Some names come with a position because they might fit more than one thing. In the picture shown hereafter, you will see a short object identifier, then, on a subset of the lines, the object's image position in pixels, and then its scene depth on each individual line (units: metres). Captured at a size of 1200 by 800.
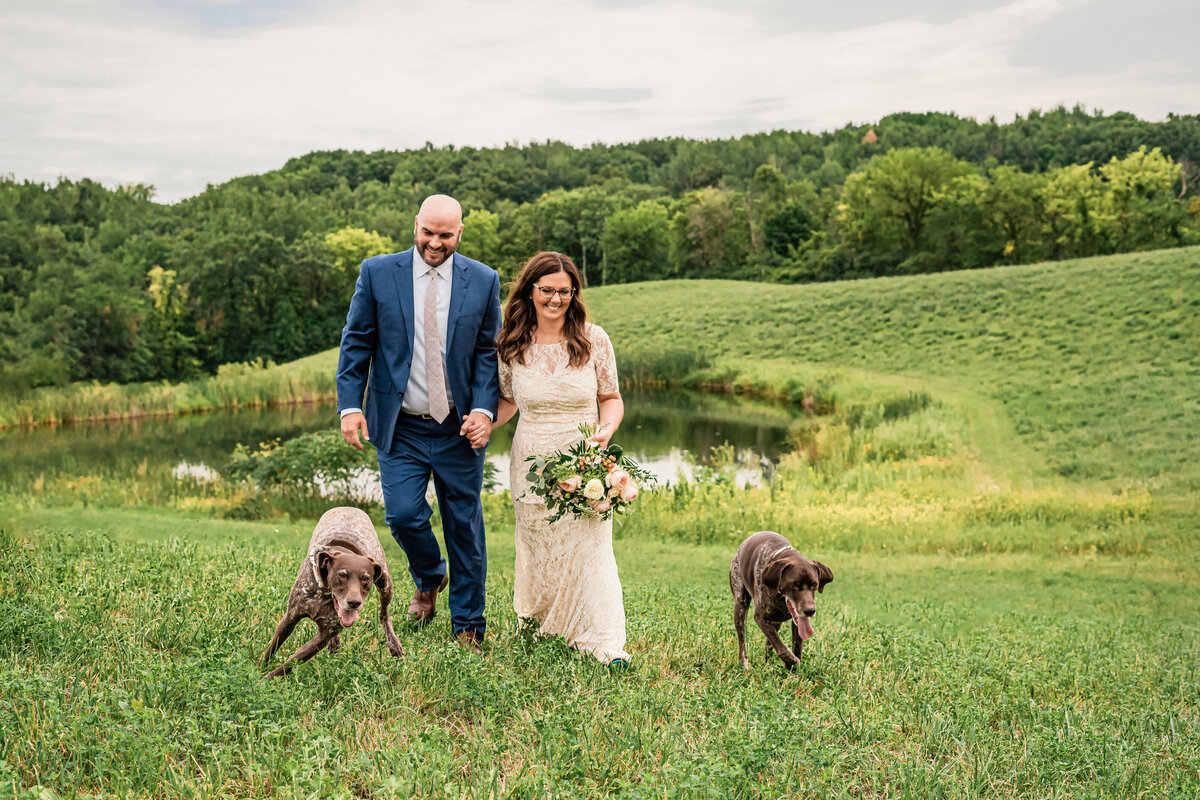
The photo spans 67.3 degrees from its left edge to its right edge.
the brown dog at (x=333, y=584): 4.28
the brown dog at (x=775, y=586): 4.94
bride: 5.54
